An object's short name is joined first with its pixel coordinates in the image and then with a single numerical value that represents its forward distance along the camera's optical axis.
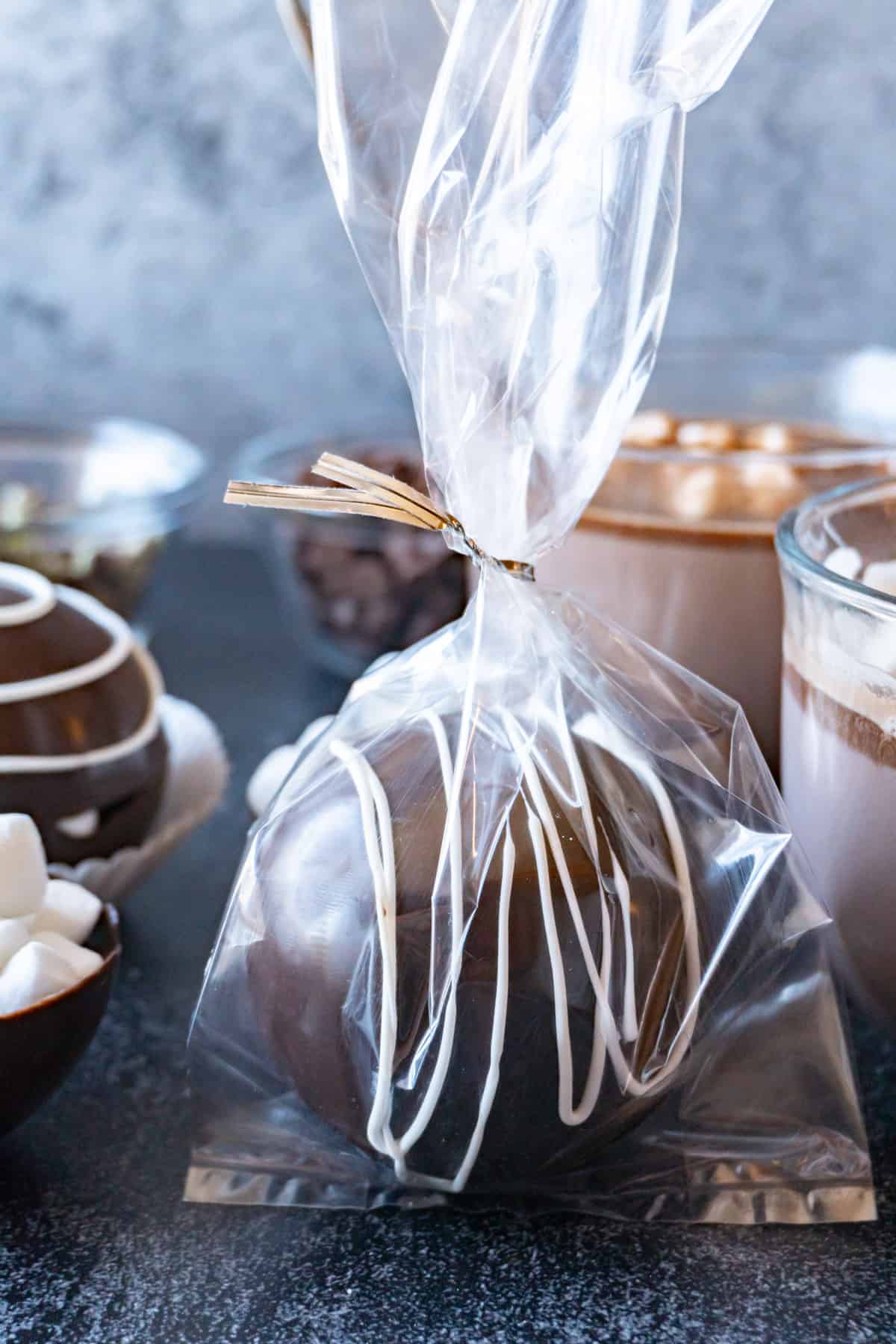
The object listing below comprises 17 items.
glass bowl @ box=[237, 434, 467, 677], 0.90
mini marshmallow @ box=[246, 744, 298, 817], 0.62
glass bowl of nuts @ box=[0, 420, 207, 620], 0.89
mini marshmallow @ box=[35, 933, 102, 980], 0.50
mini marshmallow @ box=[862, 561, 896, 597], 0.53
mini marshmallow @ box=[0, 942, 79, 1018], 0.47
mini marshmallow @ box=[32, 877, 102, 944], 0.52
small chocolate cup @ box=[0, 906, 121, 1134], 0.47
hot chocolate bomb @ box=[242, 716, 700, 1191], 0.45
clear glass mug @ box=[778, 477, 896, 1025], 0.48
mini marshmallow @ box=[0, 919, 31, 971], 0.49
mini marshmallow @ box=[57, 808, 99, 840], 0.61
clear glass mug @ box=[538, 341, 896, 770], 0.67
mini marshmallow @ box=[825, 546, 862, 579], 0.56
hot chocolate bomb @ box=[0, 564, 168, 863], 0.59
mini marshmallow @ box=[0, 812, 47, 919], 0.50
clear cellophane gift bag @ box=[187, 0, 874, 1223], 0.45
